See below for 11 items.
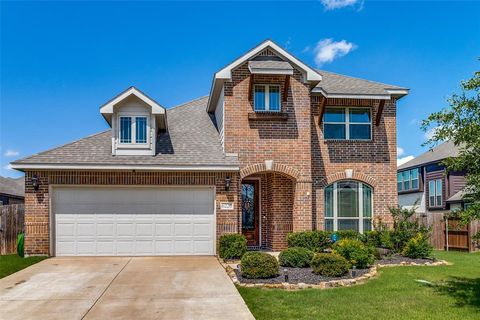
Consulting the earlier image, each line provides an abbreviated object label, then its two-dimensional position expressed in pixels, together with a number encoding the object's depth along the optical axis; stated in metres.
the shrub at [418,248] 14.52
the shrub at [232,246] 14.24
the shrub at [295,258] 12.56
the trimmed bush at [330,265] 11.24
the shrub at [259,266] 10.87
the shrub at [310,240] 15.28
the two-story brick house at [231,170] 15.13
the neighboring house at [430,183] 29.77
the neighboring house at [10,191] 29.28
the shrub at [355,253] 12.51
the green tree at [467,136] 8.38
